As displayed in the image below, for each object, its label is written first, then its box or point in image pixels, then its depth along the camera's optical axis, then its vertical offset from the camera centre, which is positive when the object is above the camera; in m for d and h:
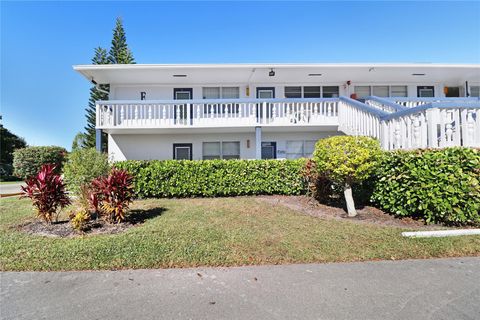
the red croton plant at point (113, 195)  6.07 -0.59
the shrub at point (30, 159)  18.83 +0.73
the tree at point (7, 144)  32.31 +3.21
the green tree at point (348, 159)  6.38 +0.16
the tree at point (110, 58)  29.35 +12.73
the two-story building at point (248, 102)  12.58 +2.97
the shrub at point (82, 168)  7.99 +0.03
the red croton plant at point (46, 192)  6.14 -0.49
